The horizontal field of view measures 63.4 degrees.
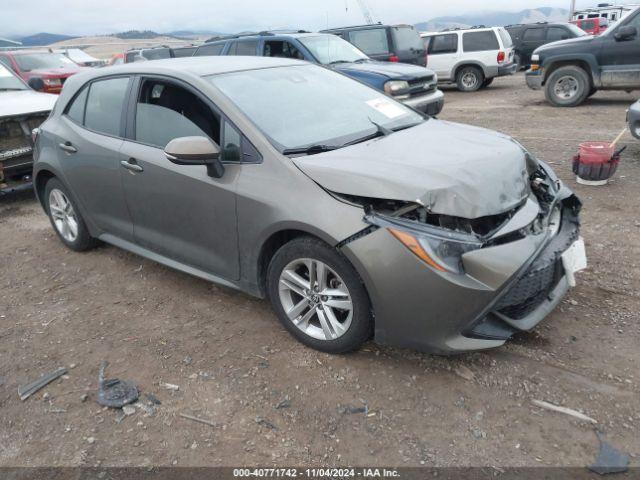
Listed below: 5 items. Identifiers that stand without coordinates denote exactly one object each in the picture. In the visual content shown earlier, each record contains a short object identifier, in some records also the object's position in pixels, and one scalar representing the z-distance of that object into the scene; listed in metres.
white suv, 13.88
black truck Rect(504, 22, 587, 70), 15.54
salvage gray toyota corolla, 2.54
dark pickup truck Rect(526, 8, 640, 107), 9.37
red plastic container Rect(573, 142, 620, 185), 5.32
